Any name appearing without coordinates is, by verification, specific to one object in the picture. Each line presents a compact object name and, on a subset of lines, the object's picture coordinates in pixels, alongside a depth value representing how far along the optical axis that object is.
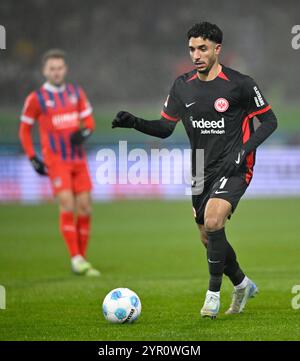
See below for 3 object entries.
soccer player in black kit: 13.28
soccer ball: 12.98
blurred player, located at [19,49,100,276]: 21.48
